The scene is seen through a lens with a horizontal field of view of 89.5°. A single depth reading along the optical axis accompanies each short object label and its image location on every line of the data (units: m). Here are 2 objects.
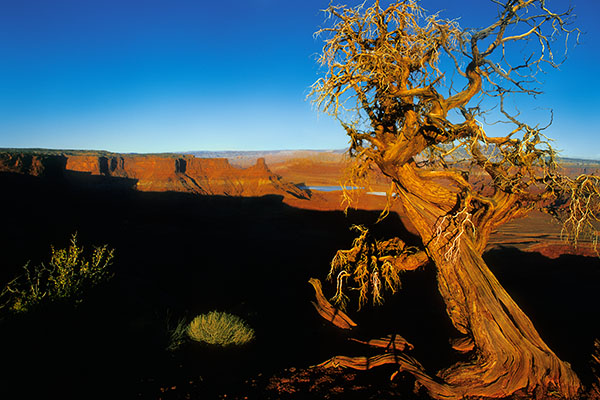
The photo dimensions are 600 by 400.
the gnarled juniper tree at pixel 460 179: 3.98
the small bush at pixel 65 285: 5.08
